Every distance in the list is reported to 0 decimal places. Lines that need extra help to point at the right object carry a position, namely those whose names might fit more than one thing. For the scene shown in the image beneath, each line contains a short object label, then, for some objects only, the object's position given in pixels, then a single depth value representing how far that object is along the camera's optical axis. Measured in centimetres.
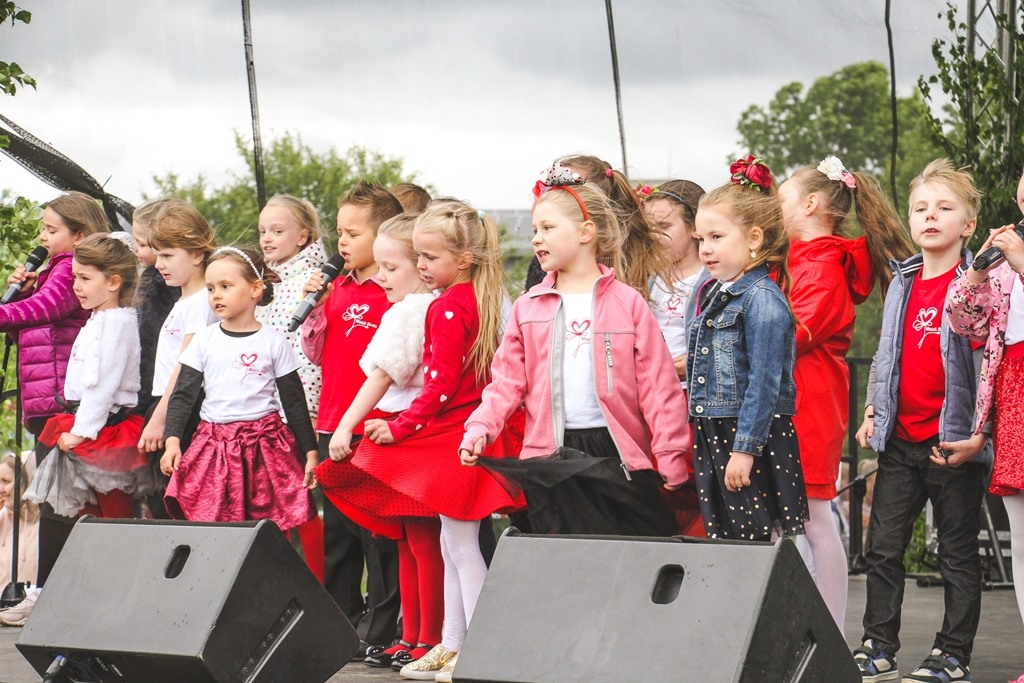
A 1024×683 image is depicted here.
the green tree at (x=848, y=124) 1273
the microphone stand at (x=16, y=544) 952
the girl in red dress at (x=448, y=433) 710
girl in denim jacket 612
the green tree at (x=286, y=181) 1274
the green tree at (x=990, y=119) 968
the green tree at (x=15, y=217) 838
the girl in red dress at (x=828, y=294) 692
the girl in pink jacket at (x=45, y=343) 913
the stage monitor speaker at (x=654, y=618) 469
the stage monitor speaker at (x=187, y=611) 562
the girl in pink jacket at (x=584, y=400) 636
